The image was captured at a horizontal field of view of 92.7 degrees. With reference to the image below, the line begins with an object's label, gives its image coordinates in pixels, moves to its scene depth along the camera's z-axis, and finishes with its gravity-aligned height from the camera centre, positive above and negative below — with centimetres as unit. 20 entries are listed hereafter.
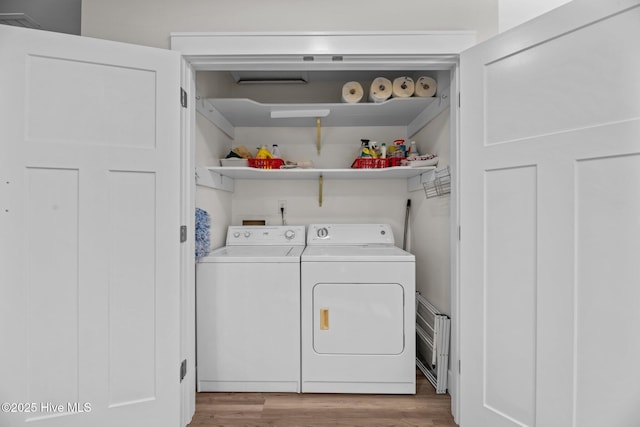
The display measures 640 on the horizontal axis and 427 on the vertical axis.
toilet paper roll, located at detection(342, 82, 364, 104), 225 +89
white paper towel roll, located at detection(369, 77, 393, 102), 217 +88
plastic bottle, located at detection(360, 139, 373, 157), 234 +48
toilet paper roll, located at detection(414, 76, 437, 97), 211 +86
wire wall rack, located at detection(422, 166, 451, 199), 186 +18
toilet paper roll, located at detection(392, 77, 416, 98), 212 +87
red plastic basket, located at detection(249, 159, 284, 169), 225 +35
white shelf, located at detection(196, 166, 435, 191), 208 +29
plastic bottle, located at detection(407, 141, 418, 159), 231 +48
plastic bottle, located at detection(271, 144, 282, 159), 247 +49
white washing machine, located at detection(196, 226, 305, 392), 185 -67
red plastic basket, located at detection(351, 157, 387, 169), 229 +36
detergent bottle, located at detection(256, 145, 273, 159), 228 +42
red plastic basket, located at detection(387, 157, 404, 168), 229 +38
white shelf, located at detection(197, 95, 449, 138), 213 +76
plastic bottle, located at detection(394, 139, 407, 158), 234 +49
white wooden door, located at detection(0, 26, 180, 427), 126 -10
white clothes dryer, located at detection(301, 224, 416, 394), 182 -67
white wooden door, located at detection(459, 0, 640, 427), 104 -3
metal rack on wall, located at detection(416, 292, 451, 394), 185 -85
